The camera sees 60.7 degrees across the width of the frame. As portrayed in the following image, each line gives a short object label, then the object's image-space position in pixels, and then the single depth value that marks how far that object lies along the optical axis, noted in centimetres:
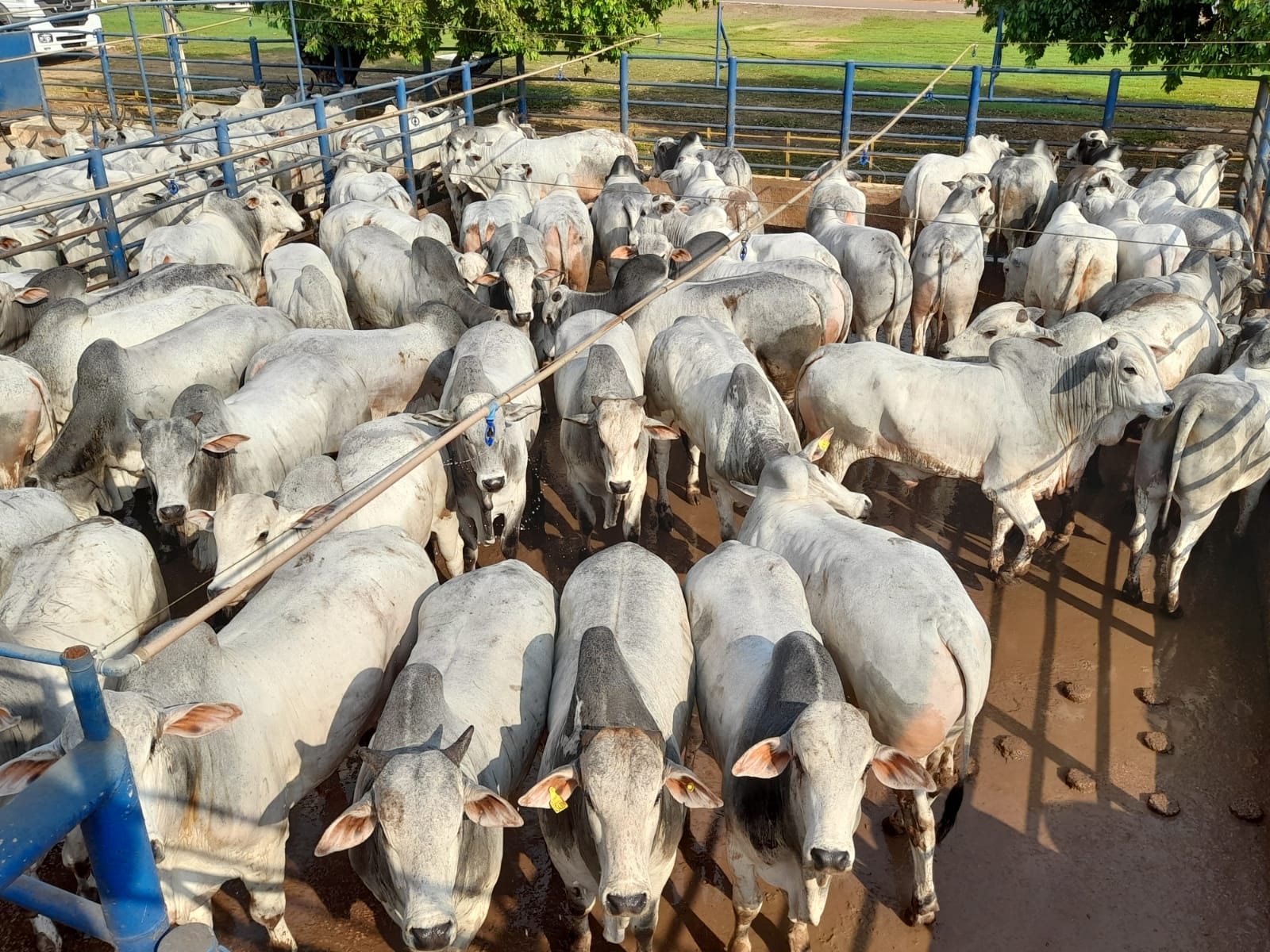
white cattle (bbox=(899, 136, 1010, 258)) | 1330
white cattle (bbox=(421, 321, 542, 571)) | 696
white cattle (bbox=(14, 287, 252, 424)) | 820
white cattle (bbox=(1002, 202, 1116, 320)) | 1002
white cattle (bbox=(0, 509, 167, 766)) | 479
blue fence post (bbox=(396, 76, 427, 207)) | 1444
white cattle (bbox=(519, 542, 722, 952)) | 411
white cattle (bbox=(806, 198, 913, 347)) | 1009
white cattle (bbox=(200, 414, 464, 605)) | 574
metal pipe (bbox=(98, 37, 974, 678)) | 266
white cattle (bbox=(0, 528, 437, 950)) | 413
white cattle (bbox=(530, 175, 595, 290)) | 1181
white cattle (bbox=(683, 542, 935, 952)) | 412
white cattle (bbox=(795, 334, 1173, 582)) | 729
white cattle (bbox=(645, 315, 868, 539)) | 711
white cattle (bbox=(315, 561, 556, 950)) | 401
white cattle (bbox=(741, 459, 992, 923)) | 495
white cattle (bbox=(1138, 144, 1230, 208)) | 1247
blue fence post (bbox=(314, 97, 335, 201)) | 1330
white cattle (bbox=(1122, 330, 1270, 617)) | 688
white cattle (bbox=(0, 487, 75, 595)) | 583
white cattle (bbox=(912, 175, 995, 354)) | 1026
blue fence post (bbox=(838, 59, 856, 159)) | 1470
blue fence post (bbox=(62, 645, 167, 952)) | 185
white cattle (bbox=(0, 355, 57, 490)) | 756
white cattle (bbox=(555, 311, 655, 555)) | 710
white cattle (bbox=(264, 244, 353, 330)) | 955
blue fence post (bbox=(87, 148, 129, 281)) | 1055
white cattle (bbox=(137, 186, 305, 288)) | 1053
